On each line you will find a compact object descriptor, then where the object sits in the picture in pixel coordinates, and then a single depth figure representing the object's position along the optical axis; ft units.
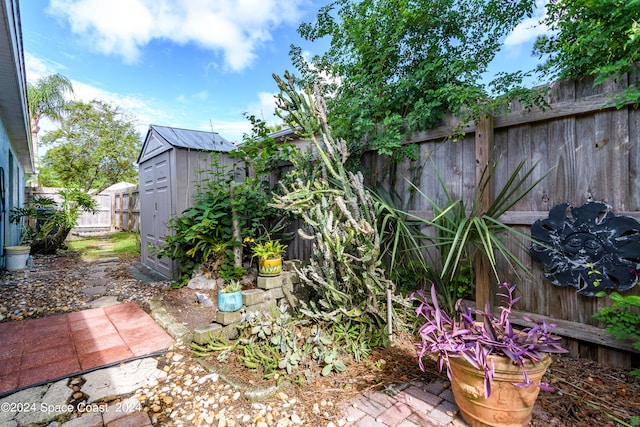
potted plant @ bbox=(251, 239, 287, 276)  8.57
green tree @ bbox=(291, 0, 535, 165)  7.23
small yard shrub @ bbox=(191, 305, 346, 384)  5.92
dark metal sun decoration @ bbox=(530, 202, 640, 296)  5.32
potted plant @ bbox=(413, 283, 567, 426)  4.00
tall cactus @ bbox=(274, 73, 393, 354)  6.72
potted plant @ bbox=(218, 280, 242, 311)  7.36
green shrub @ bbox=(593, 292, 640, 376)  5.16
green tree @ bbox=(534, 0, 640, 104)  4.74
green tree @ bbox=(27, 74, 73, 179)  47.01
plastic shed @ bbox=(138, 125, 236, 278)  12.78
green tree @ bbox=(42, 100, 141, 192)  39.96
